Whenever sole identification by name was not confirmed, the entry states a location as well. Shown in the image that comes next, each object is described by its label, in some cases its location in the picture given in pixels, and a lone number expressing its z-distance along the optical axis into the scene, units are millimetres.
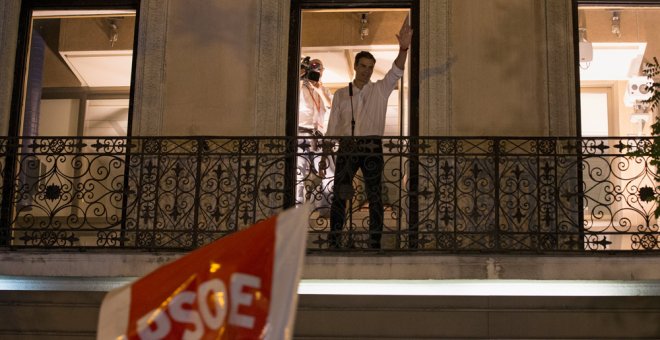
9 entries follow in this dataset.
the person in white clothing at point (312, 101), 11367
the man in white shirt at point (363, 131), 10266
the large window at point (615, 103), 10414
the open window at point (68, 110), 10703
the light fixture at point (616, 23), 11500
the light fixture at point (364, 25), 11648
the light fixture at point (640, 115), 10930
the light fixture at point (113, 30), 11942
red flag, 4438
